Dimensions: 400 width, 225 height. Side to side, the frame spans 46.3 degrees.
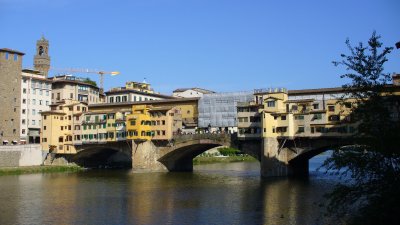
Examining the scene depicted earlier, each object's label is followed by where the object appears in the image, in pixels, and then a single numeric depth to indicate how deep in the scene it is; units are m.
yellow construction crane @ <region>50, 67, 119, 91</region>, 185.65
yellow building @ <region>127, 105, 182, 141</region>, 76.56
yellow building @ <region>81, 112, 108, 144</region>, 83.62
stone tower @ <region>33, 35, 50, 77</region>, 141.12
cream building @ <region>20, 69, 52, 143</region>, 92.75
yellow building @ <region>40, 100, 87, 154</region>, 86.44
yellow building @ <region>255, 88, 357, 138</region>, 61.00
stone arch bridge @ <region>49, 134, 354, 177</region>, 63.00
